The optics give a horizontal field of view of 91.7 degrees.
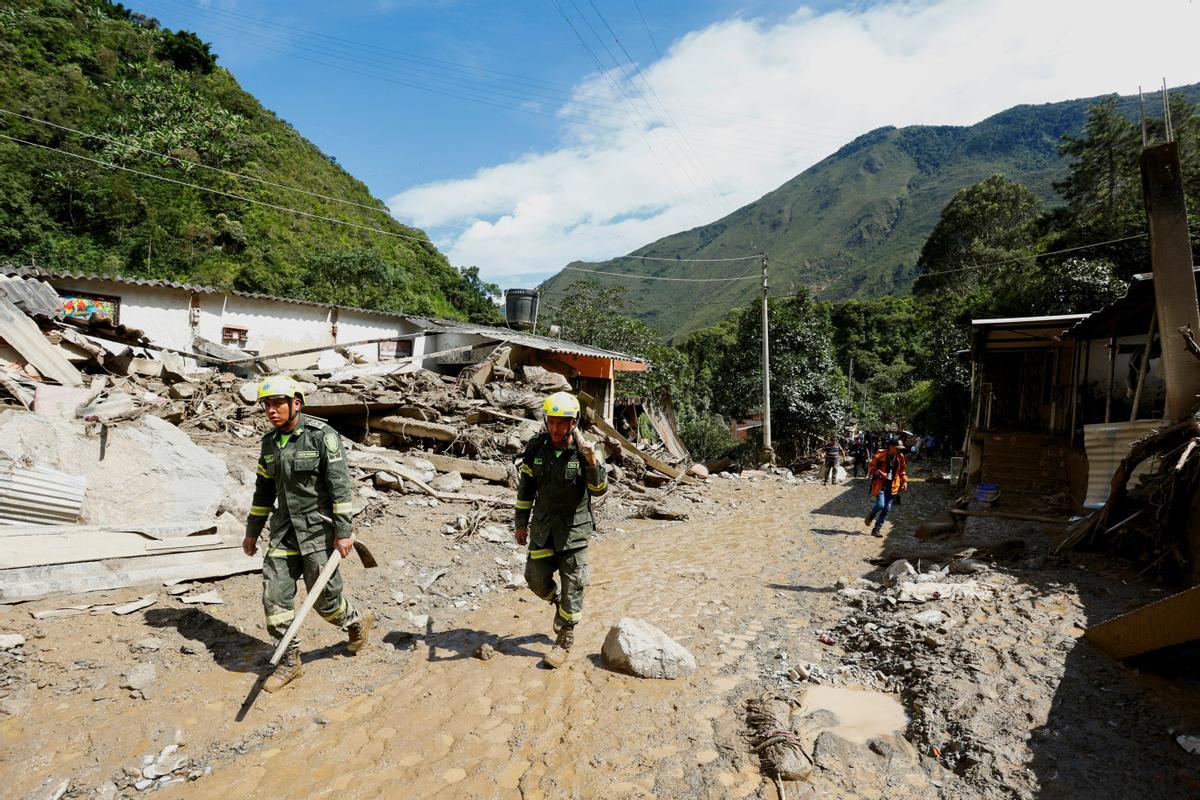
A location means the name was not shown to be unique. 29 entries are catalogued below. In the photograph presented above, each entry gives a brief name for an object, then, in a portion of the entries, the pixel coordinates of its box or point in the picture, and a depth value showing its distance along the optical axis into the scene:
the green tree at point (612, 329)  24.06
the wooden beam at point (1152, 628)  2.77
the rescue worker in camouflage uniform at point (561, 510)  3.98
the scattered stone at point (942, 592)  4.66
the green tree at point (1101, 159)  28.81
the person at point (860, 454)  18.21
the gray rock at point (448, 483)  8.41
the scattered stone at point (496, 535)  7.00
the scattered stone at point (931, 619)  4.16
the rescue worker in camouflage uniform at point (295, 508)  3.57
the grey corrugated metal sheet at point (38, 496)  4.45
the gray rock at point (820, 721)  3.13
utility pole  19.27
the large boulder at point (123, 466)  5.15
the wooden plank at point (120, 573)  3.79
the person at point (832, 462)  16.52
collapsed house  4.57
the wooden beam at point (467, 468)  9.24
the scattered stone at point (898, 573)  5.69
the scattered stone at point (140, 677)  3.34
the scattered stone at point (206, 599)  4.26
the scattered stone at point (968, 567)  5.41
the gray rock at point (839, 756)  2.77
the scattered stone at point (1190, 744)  2.58
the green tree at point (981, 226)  32.94
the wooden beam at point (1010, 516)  7.41
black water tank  17.45
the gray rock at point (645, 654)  3.77
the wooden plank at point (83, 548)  3.92
